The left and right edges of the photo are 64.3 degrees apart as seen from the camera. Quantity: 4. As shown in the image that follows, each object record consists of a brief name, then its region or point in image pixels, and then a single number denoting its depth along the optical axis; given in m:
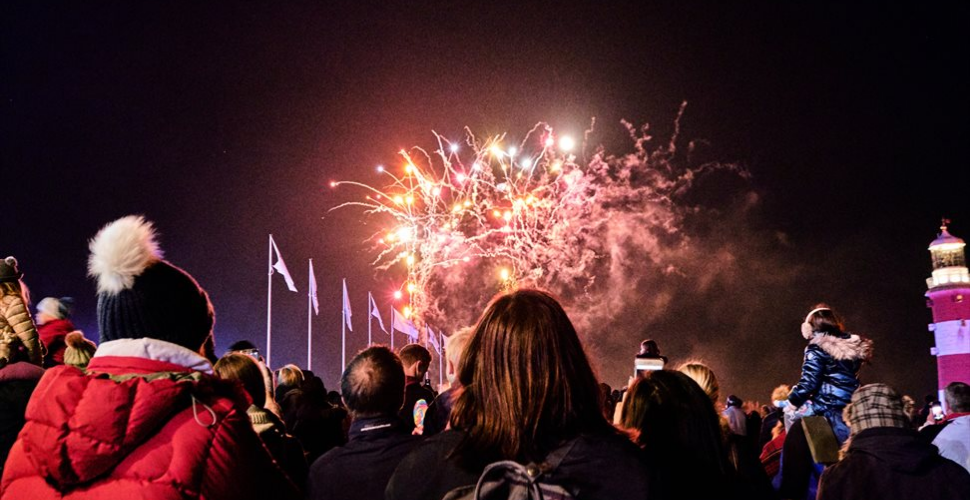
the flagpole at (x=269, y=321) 21.70
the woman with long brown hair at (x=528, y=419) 2.54
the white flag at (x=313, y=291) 29.06
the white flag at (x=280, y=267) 24.96
